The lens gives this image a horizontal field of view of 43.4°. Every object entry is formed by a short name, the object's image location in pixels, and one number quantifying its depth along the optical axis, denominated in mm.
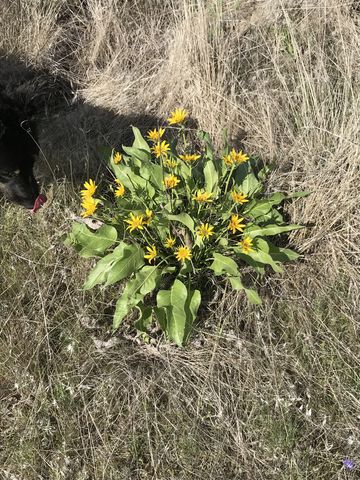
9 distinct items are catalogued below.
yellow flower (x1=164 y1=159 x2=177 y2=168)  2391
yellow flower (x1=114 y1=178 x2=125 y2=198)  2285
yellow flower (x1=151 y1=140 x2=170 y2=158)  2264
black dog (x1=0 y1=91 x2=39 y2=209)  2705
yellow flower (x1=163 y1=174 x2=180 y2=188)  2209
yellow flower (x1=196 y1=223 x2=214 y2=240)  2189
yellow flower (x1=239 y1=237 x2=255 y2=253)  2232
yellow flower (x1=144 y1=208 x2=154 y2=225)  2244
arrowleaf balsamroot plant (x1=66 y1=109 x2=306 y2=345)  2316
